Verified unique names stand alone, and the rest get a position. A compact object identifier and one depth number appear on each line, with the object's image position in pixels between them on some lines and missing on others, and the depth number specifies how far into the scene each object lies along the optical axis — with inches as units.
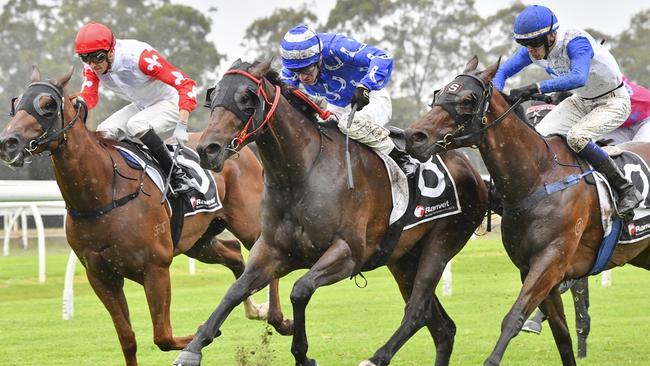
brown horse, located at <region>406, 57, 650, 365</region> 462.9
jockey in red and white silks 590.6
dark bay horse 434.9
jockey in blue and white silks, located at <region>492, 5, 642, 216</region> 488.7
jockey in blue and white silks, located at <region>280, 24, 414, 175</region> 499.5
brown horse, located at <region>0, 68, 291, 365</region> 515.5
